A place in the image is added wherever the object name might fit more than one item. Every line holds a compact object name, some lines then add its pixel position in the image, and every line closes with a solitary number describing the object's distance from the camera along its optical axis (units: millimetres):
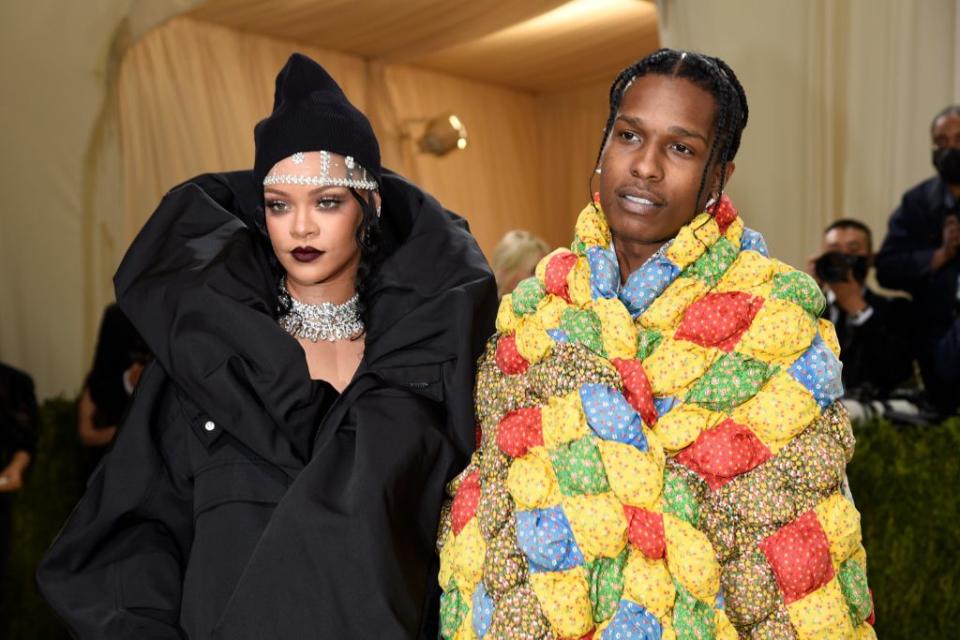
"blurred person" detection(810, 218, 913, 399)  4191
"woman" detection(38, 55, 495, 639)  1844
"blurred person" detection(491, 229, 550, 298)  4770
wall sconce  7500
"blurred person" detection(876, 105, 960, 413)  4160
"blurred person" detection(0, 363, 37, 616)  4027
